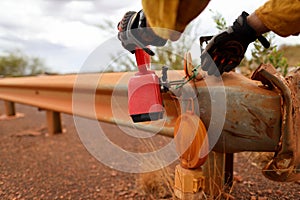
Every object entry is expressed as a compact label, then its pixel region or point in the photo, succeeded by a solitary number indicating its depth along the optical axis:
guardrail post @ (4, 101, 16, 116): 4.05
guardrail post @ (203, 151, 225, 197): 1.13
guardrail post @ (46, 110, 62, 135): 2.70
